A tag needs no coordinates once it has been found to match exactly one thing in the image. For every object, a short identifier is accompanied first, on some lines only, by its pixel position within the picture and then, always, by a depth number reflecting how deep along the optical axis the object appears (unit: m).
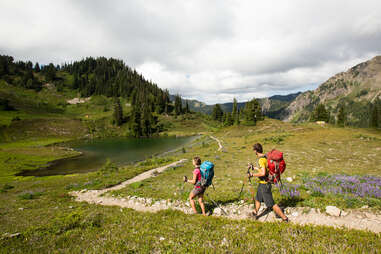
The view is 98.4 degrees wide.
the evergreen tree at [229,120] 118.19
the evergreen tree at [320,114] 92.50
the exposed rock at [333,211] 7.26
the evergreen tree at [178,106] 185.16
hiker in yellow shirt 7.45
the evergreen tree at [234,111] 117.99
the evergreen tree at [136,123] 131.38
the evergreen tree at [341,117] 92.00
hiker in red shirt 8.45
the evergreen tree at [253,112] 98.56
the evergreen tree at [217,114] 163.12
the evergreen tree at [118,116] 151.75
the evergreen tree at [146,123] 134.75
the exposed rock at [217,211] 8.89
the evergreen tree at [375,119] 100.00
